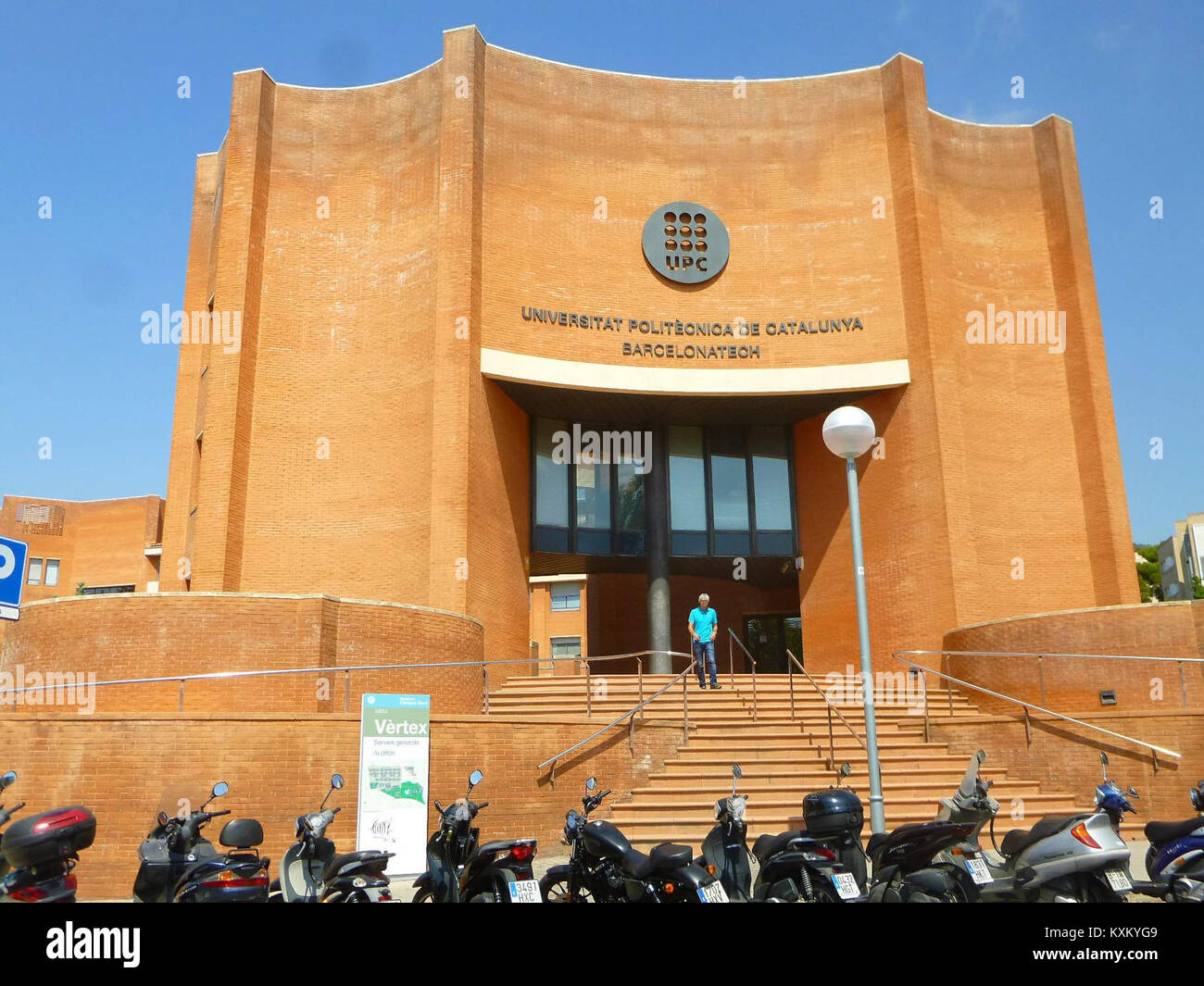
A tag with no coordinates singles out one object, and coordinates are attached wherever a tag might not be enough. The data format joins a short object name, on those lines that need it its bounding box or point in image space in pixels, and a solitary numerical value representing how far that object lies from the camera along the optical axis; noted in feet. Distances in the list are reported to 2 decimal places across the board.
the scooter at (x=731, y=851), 23.76
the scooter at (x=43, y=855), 18.49
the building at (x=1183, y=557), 192.95
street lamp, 28.68
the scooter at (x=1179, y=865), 22.52
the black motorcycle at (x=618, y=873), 21.29
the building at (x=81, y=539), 162.30
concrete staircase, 39.78
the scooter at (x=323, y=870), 21.98
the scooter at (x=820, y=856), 21.76
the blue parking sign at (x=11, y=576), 25.43
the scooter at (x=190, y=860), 20.15
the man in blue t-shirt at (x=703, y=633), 52.54
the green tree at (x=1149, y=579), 174.19
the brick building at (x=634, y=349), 64.03
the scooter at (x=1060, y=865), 20.43
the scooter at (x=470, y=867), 22.11
